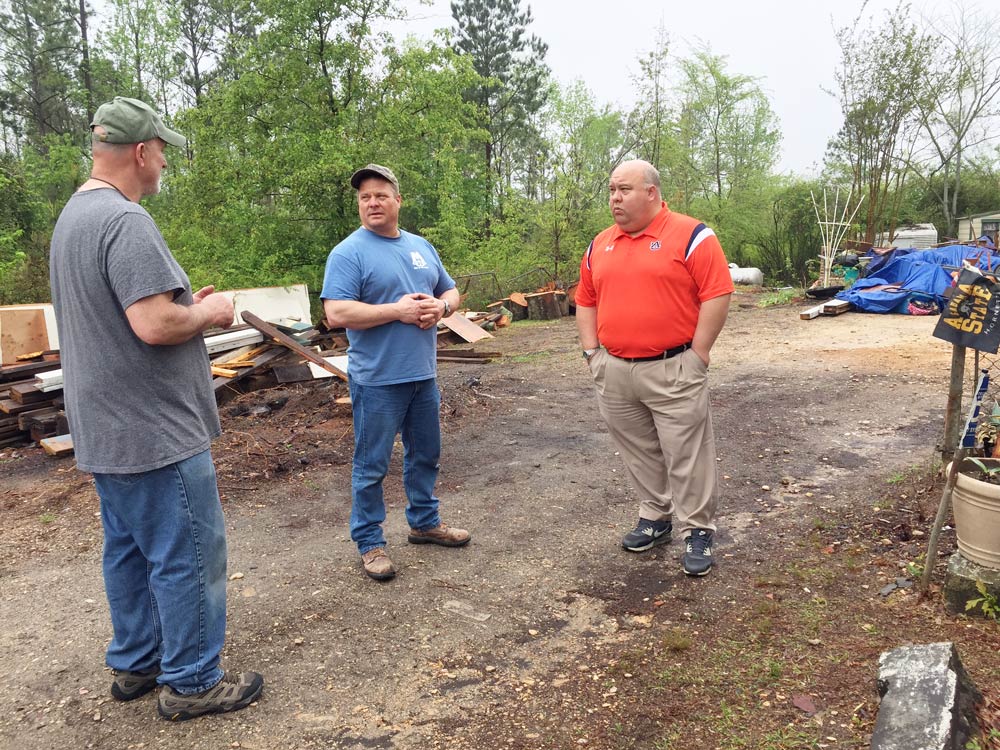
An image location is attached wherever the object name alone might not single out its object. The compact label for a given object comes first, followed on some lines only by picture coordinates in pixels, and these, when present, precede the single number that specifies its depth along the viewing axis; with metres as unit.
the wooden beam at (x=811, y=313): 13.80
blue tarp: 13.80
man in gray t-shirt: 2.20
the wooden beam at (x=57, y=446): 6.35
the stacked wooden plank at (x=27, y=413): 6.82
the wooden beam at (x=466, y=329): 7.74
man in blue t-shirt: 3.40
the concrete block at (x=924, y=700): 2.03
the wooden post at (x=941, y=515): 2.92
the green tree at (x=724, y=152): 25.81
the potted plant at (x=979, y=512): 2.78
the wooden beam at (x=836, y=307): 13.93
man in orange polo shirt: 3.36
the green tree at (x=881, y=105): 20.14
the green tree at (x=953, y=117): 23.05
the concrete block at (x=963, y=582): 2.81
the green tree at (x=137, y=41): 23.91
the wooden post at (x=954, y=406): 3.69
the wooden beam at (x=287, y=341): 7.84
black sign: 3.06
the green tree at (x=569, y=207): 18.02
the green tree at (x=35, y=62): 24.48
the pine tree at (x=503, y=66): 27.94
